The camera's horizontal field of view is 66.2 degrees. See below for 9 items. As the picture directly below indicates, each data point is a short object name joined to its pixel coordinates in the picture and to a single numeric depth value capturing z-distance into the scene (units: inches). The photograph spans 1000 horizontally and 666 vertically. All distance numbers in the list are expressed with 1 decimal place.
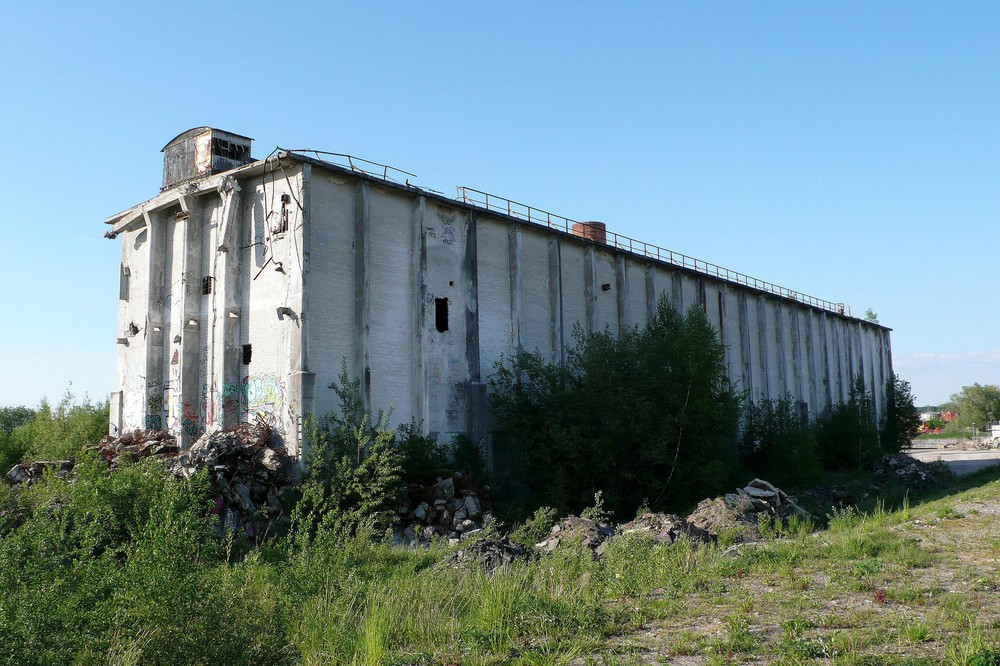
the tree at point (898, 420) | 1813.5
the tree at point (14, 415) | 2268.7
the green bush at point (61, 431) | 884.0
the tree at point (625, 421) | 794.2
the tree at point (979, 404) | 3543.3
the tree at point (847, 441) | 1408.7
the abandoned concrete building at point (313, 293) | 747.4
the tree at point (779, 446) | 1118.4
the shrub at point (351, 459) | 619.8
